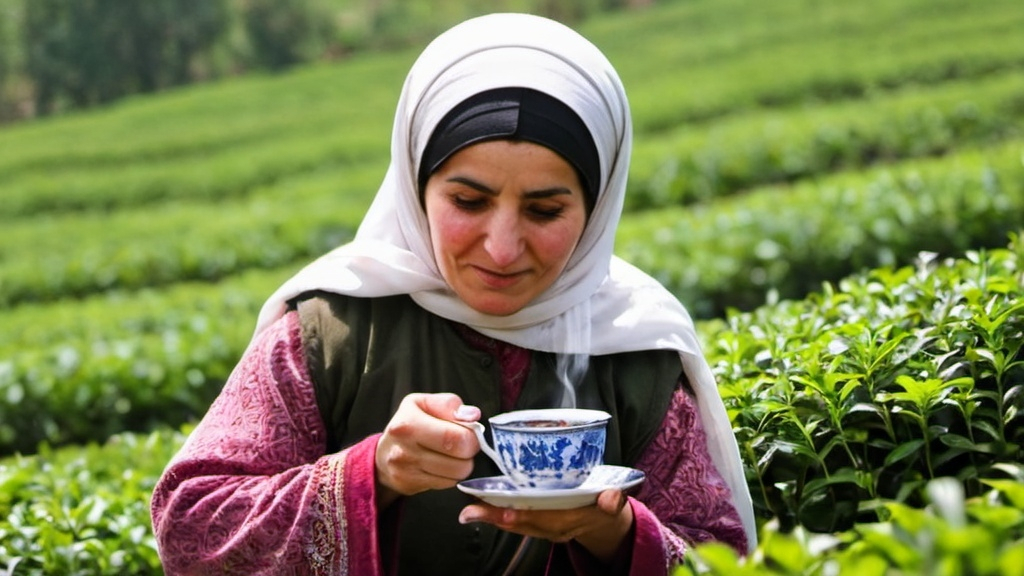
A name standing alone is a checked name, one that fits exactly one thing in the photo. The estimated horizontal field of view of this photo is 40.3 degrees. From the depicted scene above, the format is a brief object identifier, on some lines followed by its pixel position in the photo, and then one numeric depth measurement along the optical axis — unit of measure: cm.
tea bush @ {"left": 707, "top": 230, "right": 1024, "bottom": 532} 221
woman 199
